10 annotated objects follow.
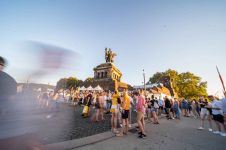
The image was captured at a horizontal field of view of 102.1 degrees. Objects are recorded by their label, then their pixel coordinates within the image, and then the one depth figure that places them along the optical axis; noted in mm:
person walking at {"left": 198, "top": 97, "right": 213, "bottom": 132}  5594
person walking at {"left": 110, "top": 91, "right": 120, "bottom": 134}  4447
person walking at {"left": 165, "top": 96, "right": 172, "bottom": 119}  8883
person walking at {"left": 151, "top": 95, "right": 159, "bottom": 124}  6592
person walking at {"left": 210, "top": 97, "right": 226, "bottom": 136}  4736
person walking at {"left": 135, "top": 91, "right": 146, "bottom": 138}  4106
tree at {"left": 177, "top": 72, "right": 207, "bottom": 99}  46207
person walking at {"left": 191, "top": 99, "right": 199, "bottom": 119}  10867
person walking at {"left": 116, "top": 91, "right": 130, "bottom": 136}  4302
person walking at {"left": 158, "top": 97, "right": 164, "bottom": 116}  10447
